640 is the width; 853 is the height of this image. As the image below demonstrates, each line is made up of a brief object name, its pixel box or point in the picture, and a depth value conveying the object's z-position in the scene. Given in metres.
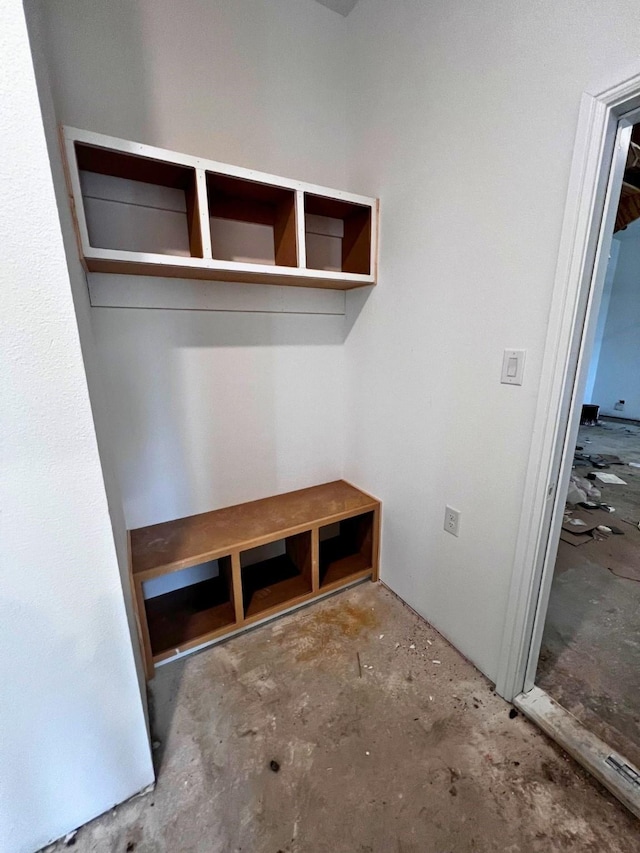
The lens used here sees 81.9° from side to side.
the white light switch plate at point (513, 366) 1.25
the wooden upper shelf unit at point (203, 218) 1.28
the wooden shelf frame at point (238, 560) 1.57
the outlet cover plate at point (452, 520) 1.57
